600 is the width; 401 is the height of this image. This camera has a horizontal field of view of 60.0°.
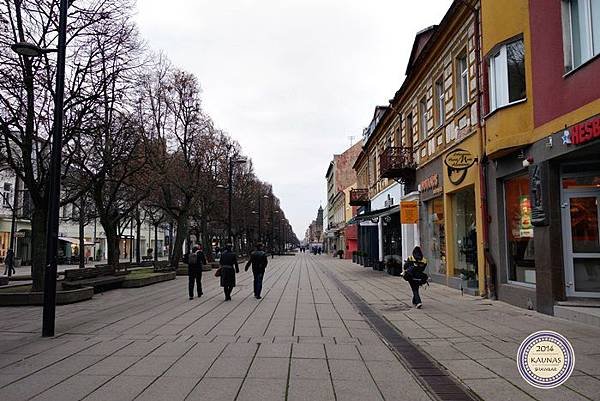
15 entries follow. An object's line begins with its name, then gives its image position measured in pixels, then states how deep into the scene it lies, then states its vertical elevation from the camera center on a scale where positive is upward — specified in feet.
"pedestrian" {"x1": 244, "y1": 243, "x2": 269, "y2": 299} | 52.95 -2.25
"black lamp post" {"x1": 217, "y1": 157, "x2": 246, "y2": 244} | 113.07 +14.73
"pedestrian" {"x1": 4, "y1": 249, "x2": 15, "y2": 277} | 98.76 -1.93
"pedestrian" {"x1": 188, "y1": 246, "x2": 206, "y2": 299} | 53.88 -2.22
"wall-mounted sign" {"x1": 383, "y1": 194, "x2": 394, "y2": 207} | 94.07 +7.74
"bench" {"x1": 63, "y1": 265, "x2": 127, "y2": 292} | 58.52 -3.91
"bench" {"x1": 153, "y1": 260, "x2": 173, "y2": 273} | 93.91 -4.05
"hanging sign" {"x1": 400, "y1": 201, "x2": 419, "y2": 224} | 73.31 +4.18
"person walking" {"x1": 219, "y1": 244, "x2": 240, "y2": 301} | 51.49 -2.45
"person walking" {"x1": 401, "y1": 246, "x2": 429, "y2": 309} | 43.55 -2.53
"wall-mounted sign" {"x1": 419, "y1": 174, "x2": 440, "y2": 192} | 65.00 +7.77
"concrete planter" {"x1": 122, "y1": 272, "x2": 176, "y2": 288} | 68.74 -4.81
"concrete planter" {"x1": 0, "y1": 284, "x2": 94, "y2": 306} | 47.75 -4.63
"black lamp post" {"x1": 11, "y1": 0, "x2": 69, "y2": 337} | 31.71 +4.36
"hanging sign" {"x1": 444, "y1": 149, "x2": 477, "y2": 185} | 50.55 +8.01
